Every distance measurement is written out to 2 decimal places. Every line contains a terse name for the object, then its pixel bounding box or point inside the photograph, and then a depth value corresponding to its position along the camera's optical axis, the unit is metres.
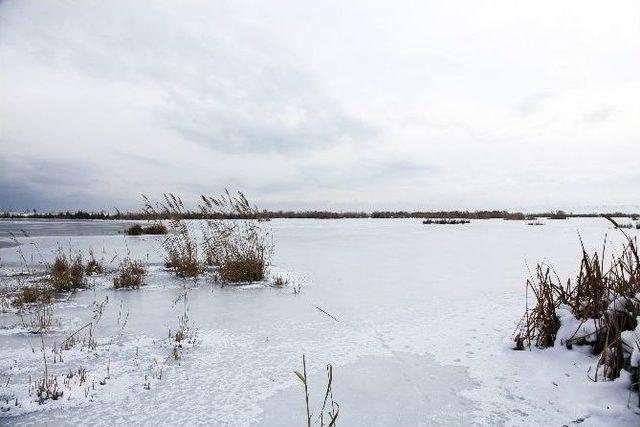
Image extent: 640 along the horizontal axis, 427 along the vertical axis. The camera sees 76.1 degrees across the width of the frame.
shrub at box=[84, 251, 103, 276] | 8.11
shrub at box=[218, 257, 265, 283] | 7.46
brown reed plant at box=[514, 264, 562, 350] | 3.59
